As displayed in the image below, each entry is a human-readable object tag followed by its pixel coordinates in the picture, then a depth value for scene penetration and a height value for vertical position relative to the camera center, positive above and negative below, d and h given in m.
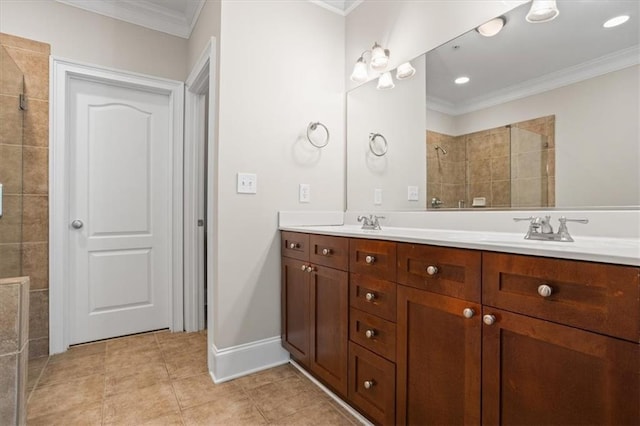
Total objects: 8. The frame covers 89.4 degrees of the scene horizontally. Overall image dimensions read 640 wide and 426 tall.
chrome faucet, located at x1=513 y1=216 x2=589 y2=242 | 1.10 -0.06
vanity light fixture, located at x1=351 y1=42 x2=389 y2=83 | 2.04 +0.97
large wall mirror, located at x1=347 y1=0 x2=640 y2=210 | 1.19 +0.44
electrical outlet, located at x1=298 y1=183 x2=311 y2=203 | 2.18 +0.13
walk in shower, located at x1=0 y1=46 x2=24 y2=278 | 1.88 +0.31
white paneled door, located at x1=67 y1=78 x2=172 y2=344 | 2.37 +0.02
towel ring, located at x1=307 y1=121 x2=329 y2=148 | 2.22 +0.57
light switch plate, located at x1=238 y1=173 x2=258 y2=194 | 1.94 +0.17
